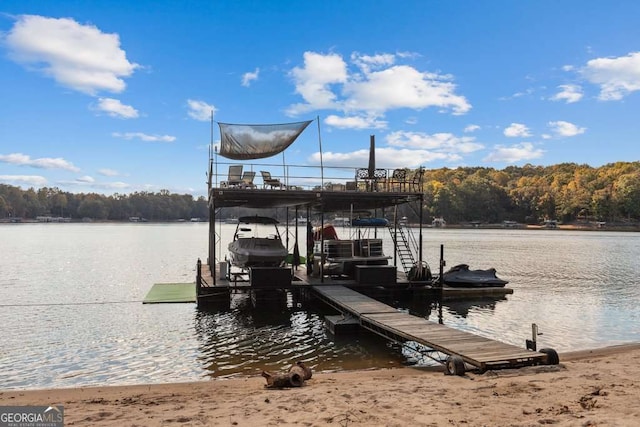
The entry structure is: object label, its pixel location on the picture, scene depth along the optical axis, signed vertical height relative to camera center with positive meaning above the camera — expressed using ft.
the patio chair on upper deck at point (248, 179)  60.68 +5.28
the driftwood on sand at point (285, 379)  29.30 -9.72
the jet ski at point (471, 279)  75.77 -8.98
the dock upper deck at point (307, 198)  59.77 +3.10
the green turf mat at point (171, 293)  67.36 -11.30
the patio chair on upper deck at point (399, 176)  64.12 +6.11
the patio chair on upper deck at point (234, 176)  60.64 +5.60
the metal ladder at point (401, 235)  67.31 -1.93
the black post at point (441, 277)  67.75 -7.75
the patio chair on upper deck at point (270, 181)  60.85 +4.99
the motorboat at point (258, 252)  64.80 -4.30
